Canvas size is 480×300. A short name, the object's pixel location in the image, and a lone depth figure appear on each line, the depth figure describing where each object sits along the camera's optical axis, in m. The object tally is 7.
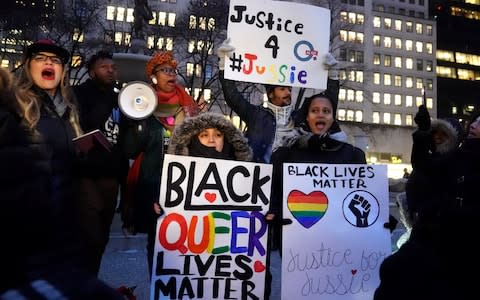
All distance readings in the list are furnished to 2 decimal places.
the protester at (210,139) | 3.43
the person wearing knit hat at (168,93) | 3.84
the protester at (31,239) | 1.13
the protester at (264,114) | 4.47
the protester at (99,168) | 3.08
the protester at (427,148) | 2.42
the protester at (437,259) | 1.37
